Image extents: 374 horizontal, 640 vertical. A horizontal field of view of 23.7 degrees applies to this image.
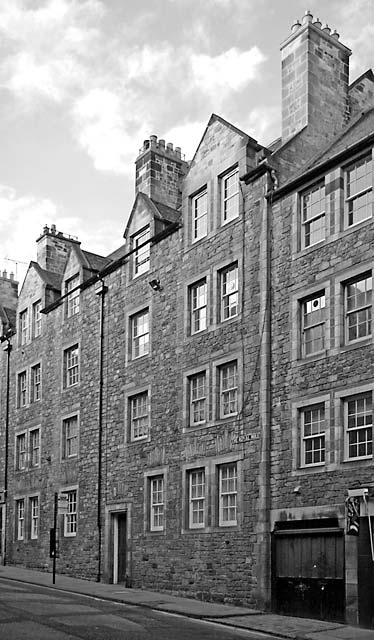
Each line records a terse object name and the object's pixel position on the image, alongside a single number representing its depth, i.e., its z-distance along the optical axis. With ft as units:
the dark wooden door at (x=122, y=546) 91.66
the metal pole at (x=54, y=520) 89.25
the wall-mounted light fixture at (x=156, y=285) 89.20
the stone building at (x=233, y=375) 63.93
